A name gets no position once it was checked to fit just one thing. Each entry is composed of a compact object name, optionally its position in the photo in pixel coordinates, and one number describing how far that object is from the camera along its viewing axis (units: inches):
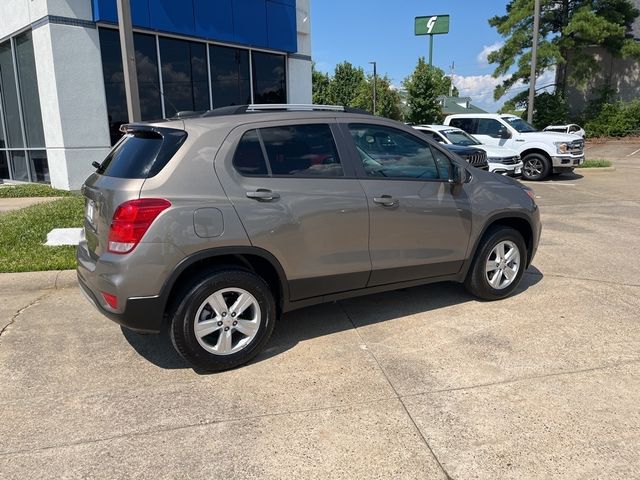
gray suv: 128.8
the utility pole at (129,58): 258.1
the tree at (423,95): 1245.1
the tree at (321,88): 2464.6
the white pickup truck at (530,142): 563.2
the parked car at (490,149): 516.4
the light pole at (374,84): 1823.6
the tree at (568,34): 1120.8
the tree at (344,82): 2406.5
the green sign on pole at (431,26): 1892.2
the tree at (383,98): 1943.9
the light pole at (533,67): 692.7
